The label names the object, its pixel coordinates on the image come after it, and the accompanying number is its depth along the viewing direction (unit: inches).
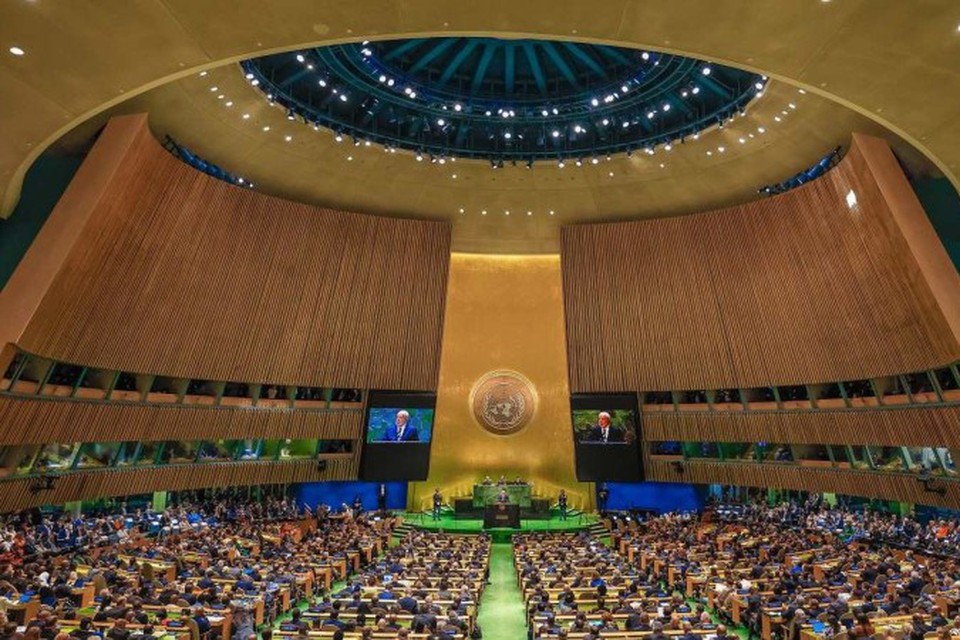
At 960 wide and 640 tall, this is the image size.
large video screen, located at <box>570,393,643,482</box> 930.1
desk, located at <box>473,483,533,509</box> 979.3
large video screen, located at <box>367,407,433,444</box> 933.2
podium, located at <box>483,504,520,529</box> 892.6
